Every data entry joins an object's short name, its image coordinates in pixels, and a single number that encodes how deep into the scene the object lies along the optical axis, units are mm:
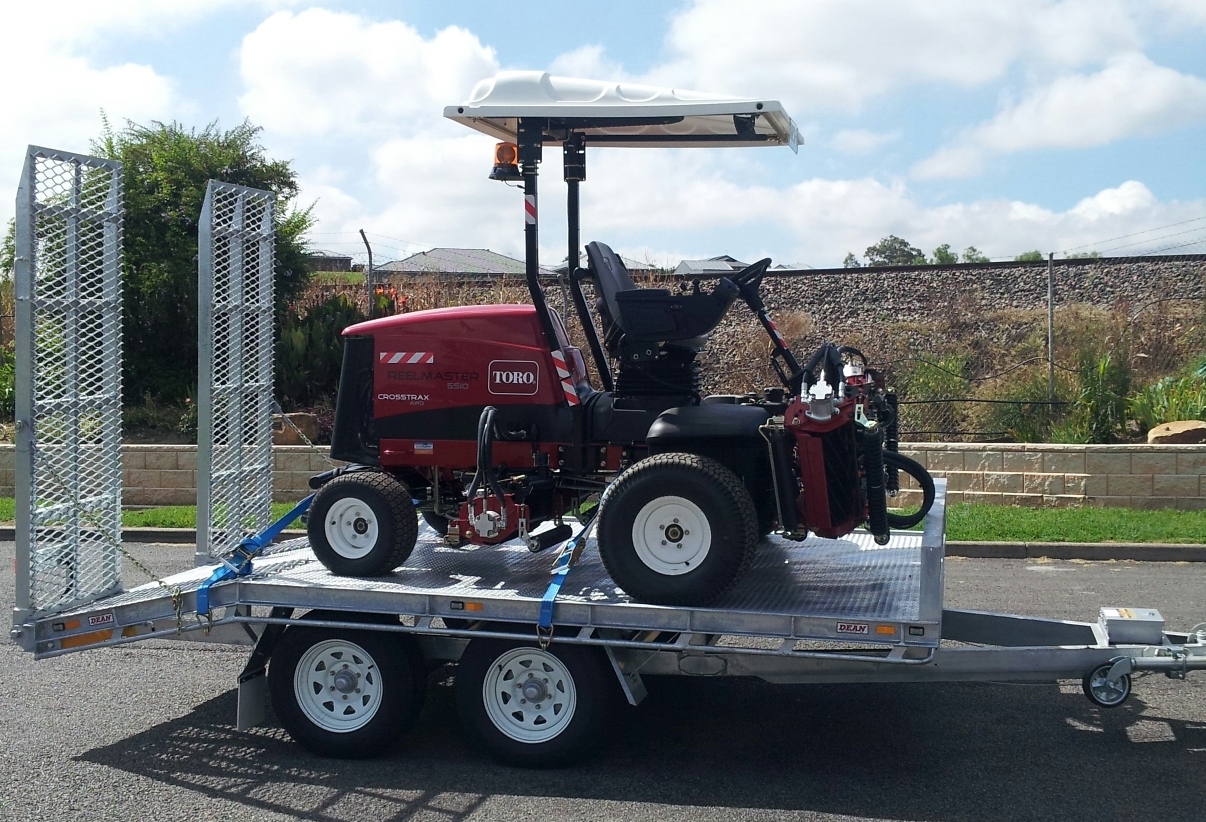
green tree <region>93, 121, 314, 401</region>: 16281
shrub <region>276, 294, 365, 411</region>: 16250
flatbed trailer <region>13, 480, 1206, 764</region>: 5039
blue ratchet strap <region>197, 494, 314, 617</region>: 5613
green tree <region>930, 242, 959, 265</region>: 38616
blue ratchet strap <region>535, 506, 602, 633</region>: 5117
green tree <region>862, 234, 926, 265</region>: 41847
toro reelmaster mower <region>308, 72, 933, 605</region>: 5207
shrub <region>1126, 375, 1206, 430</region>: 13625
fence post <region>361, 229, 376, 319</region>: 15684
